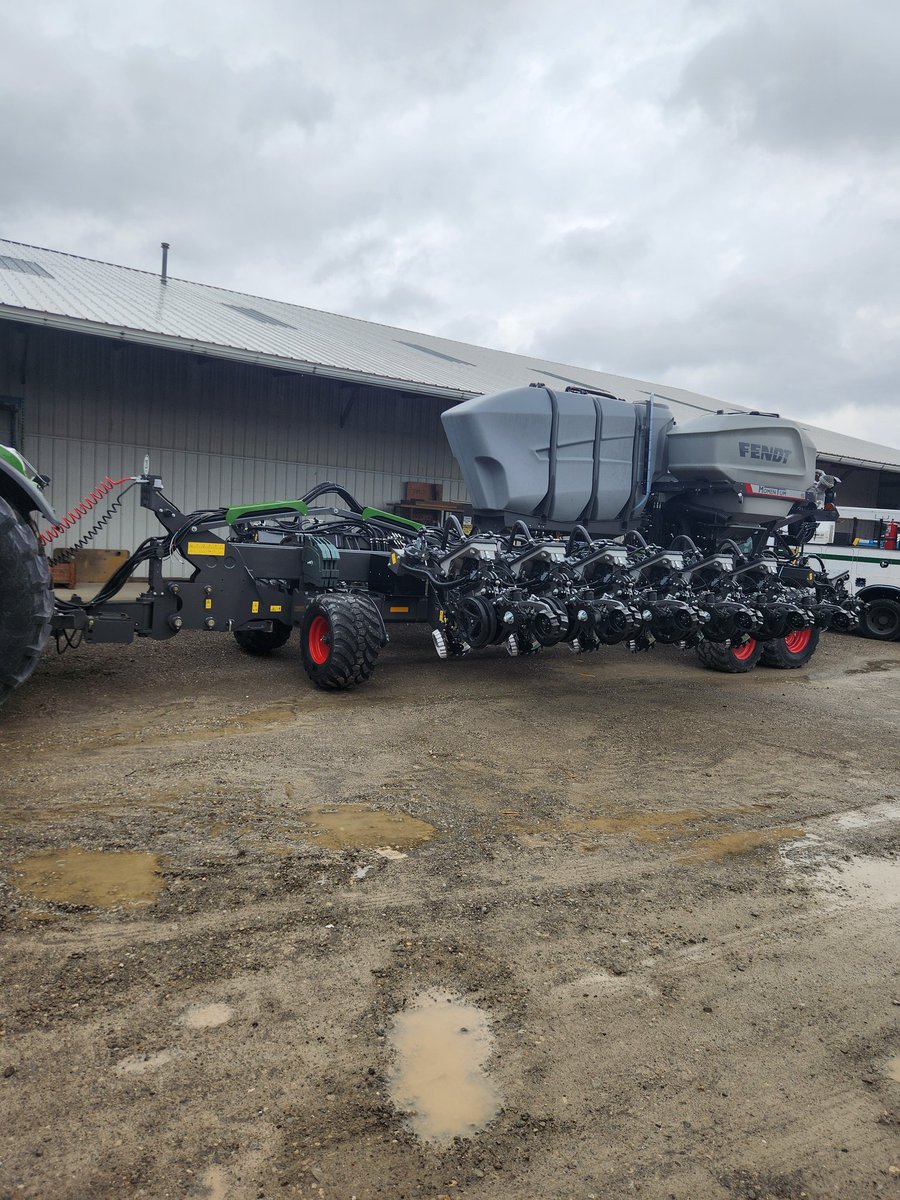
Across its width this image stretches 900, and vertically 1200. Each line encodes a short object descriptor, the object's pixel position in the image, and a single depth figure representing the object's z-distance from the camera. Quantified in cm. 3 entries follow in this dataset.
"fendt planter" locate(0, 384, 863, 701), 695
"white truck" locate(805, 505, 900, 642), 1307
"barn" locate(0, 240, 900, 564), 1159
